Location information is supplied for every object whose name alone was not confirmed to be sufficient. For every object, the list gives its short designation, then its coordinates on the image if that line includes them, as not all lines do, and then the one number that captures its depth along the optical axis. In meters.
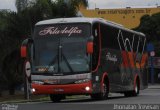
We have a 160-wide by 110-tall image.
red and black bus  24.08
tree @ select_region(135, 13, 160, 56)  77.56
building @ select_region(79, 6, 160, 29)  95.25
